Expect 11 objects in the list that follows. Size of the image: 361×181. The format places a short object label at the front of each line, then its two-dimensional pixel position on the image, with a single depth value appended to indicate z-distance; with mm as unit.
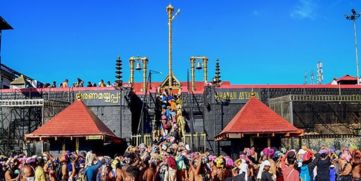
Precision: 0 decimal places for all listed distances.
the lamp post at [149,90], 26409
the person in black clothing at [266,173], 9625
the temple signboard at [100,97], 26594
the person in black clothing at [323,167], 11312
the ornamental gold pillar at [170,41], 29984
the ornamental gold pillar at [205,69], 30525
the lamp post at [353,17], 36906
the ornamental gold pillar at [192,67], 29984
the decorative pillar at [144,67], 29173
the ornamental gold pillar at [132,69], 29506
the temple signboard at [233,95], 26584
